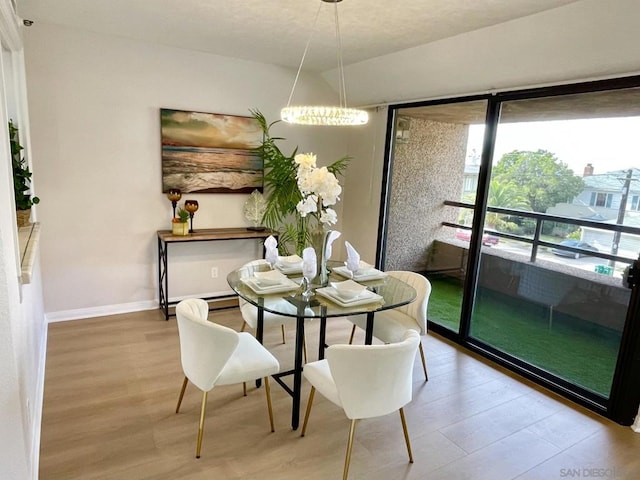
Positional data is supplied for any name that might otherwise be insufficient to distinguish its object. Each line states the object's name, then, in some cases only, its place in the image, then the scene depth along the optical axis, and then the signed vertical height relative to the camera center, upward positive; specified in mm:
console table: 3830 -701
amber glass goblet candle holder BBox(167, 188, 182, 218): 3840 -320
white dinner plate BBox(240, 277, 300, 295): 2398 -705
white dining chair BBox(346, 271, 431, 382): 2836 -1034
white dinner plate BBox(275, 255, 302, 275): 2822 -674
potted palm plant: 4160 -211
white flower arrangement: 2346 -108
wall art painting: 3900 +100
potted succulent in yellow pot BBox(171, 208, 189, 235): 3861 -579
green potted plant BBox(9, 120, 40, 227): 2512 -195
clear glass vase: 2600 -517
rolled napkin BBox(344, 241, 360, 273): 2805 -609
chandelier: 2436 +320
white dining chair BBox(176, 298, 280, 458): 2006 -993
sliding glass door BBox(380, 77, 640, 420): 2693 -333
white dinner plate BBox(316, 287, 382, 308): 2287 -713
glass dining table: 2209 -737
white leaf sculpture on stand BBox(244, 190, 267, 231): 4293 -436
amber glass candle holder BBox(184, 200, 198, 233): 3930 -414
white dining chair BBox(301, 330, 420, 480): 1819 -925
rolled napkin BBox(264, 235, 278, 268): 2846 -579
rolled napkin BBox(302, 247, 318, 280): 2457 -555
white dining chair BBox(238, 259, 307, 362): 2877 -1051
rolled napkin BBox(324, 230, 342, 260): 2701 -449
